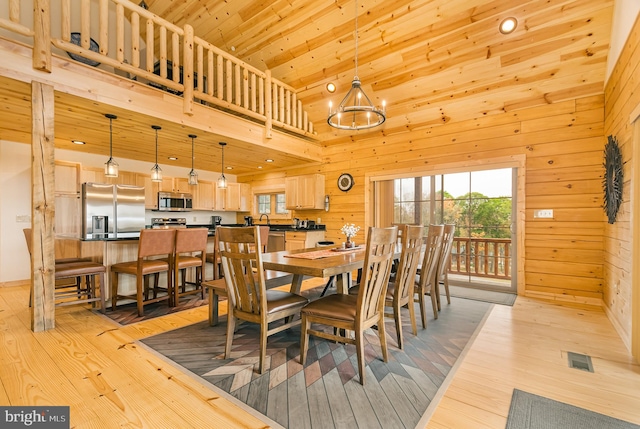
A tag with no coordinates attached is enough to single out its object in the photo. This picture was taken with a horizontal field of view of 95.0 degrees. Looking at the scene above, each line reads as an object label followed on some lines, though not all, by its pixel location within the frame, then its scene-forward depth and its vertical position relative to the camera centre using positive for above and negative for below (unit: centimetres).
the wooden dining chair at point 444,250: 332 -43
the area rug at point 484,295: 389 -117
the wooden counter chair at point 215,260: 408 -67
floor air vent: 217 -115
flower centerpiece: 332 -22
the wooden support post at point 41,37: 266 +162
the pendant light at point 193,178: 452 +54
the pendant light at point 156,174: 414 +55
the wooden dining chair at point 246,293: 202 -59
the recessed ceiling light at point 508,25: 331 +215
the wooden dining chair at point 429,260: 292 -48
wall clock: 574 +61
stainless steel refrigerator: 477 +5
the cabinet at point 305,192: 605 +44
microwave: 618 +24
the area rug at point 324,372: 165 -113
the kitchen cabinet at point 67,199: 503 +24
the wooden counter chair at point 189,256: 352 -58
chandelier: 275 +100
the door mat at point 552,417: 155 -113
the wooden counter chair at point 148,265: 323 -60
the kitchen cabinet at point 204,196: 682 +40
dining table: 205 -40
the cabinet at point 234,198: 722 +39
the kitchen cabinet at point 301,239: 582 -53
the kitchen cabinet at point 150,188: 592 +52
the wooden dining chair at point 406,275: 238 -54
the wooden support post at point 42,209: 275 +3
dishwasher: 617 -60
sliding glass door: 452 -4
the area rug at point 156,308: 319 -115
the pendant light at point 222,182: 482 +51
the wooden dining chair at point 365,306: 195 -69
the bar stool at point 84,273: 309 -65
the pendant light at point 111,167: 357 +56
